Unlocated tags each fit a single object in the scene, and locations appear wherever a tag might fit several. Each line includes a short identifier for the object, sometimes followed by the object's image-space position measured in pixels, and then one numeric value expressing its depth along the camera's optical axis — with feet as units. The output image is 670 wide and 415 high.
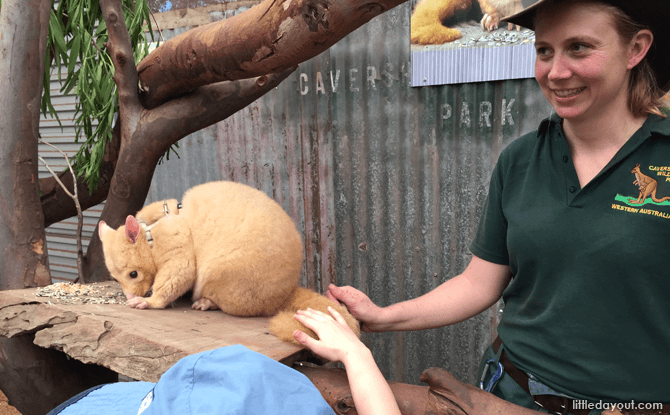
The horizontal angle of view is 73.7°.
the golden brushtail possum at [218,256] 5.66
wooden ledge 4.63
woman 4.04
